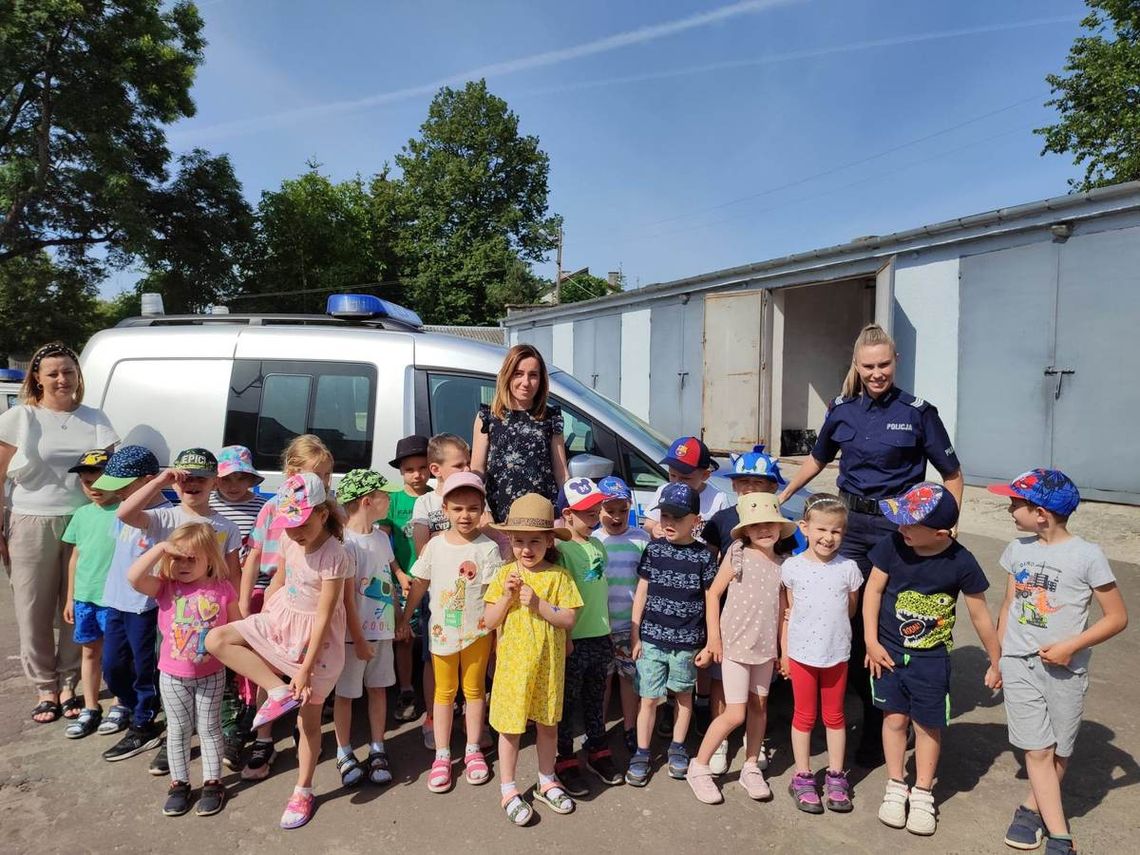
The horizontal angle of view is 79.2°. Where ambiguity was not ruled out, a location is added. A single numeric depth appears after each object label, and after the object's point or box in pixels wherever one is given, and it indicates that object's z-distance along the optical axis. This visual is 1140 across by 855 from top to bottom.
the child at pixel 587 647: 3.04
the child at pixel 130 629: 3.26
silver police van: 4.11
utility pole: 35.78
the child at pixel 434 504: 3.49
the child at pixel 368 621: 3.06
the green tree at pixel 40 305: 23.47
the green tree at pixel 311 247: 30.70
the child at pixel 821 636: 2.95
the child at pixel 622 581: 3.27
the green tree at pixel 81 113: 17.36
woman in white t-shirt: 3.62
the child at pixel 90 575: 3.44
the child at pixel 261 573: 3.16
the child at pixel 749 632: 3.03
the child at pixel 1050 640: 2.59
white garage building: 7.68
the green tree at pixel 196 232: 21.39
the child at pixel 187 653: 2.89
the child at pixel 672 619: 3.09
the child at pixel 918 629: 2.77
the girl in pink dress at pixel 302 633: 2.76
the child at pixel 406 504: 3.69
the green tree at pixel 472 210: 35.72
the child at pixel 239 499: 3.42
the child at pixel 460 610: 3.10
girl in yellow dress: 2.81
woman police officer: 3.22
